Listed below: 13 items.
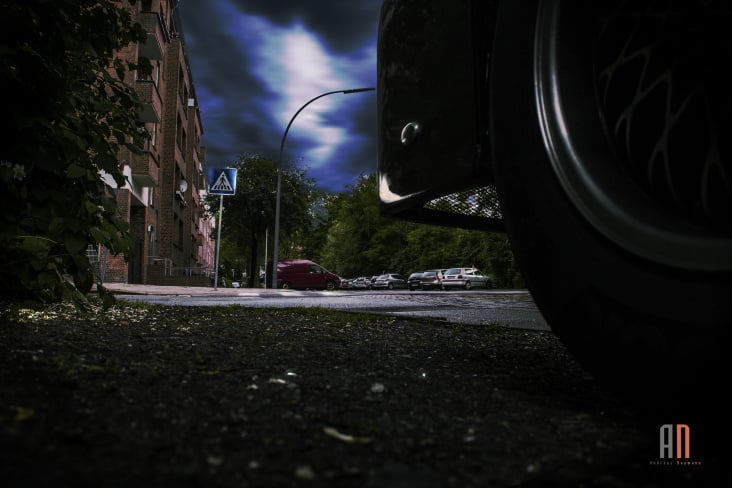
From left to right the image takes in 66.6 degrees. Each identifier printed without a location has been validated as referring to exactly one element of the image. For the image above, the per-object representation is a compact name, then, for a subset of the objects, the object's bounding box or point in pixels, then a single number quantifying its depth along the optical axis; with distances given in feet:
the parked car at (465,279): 116.88
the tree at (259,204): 108.68
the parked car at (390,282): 141.49
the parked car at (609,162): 3.57
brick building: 68.49
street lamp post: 66.49
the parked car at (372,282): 148.67
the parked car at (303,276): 105.29
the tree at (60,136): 7.75
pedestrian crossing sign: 49.21
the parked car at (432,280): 120.26
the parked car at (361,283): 153.69
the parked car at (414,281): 129.44
